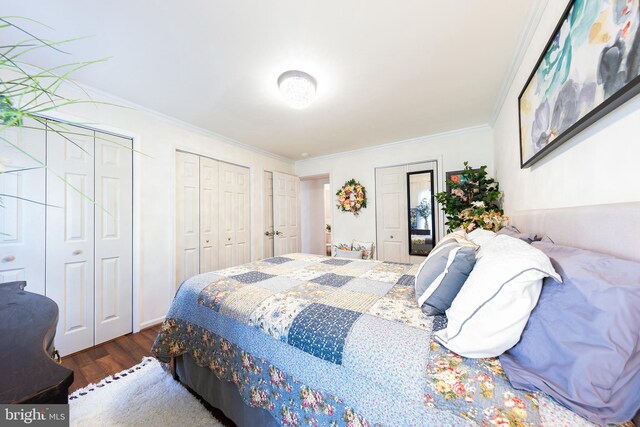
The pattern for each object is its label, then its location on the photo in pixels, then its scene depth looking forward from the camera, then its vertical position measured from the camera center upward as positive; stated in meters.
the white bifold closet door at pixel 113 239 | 2.36 -0.20
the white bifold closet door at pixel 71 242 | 2.10 -0.20
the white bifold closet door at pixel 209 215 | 3.04 +0.05
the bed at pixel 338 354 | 0.78 -0.56
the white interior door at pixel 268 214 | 4.17 +0.07
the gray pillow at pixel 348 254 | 3.66 -0.56
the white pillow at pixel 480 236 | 1.59 -0.14
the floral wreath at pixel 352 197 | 4.11 +0.35
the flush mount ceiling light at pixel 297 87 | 1.99 +1.09
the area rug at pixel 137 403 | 1.50 -1.21
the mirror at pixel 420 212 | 3.63 +0.06
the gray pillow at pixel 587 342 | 0.63 -0.36
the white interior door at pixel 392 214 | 3.83 +0.04
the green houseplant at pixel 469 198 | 2.47 +0.19
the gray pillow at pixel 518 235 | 1.29 -0.11
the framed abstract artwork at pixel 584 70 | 0.81 +0.60
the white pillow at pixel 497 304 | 0.82 -0.31
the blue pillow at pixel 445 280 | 1.12 -0.30
